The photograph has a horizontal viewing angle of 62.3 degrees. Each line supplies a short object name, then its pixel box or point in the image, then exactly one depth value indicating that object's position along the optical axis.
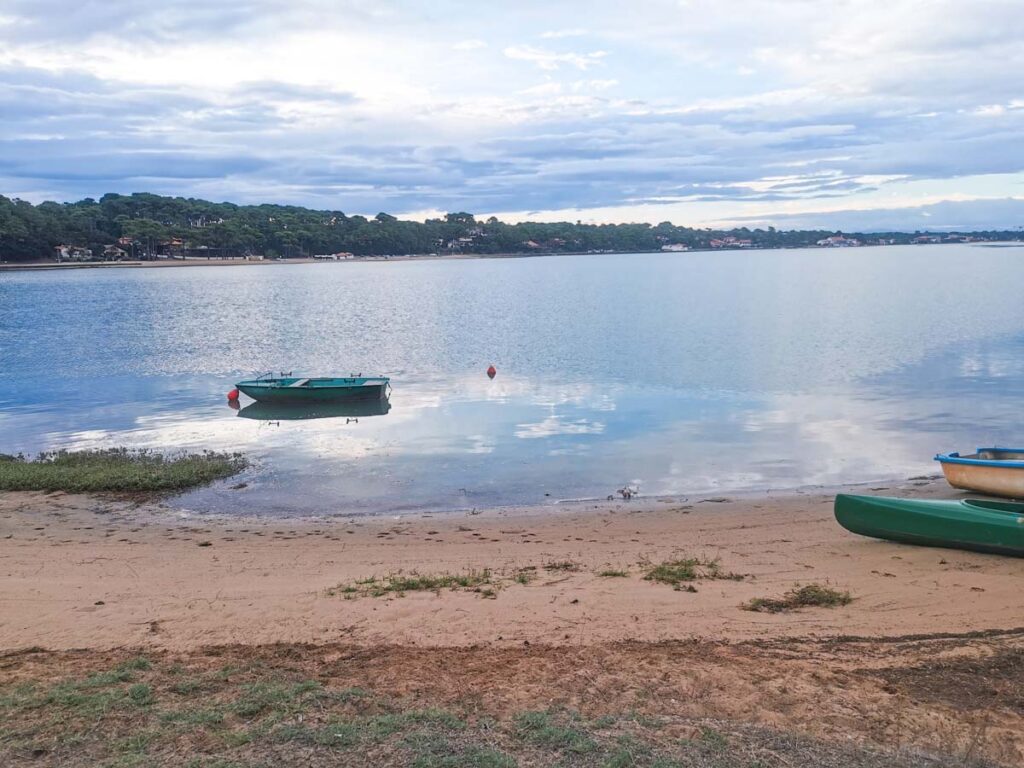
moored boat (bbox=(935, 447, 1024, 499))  14.81
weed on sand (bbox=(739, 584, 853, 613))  9.32
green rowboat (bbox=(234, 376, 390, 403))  27.16
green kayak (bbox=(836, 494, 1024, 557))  11.26
